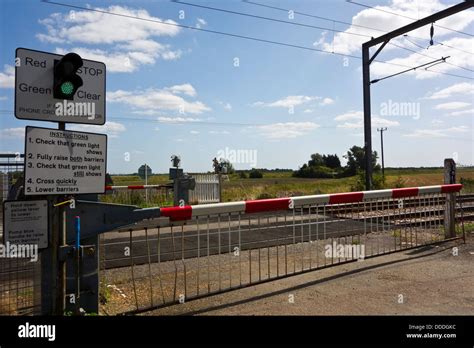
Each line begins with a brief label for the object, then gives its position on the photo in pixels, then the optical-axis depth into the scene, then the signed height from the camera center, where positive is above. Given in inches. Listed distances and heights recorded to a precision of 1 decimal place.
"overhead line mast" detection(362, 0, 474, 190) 582.2 +144.1
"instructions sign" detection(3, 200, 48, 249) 120.7 -12.6
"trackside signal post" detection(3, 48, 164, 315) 121.9 +1.4
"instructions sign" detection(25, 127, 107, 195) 119.6 +7.3
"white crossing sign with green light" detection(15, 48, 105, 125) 121.5 +30.8
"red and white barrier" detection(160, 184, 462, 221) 161.5 -10.5
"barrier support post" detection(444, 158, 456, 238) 297.7 -19.8
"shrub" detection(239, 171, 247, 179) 2876.0 +55.4
